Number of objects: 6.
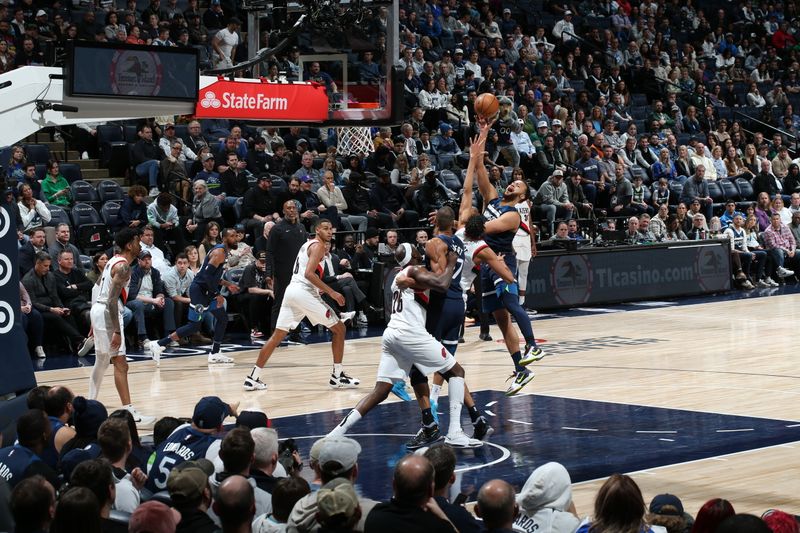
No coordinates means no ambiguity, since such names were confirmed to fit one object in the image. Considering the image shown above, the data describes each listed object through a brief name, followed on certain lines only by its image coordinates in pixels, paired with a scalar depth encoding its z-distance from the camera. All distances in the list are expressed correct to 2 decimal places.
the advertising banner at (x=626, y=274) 20.42
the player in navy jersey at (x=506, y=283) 11.85
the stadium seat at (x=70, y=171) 18.53
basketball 12.43
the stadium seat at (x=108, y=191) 18.22
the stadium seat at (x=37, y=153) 18.34
